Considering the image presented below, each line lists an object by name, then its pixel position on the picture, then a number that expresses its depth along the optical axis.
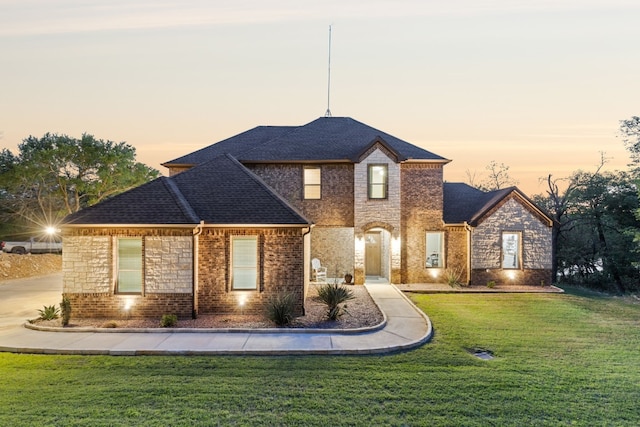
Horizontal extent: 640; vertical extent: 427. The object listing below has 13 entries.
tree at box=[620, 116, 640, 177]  21.15
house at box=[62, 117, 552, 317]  10.38
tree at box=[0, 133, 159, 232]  27.41
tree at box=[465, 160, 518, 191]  33.09
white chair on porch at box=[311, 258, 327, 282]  17.00
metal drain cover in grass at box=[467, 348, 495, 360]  7.37
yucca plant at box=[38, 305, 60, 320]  10.09
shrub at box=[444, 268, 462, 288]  16.53
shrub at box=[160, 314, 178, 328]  9.44
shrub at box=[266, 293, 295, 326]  9.56
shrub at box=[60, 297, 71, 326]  9.54
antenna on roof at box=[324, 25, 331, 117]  22.28
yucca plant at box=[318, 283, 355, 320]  10.29
